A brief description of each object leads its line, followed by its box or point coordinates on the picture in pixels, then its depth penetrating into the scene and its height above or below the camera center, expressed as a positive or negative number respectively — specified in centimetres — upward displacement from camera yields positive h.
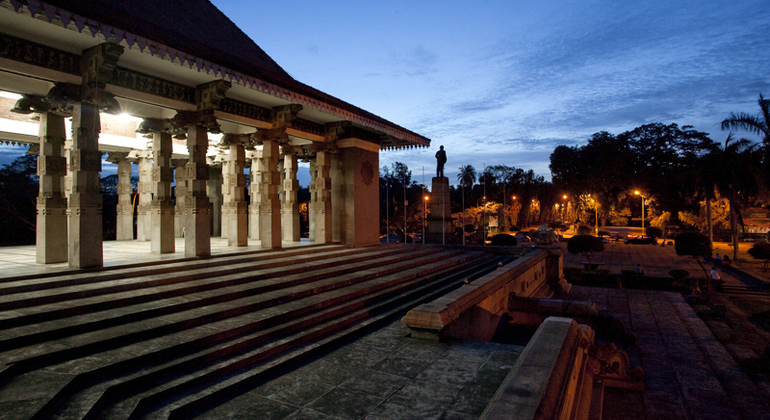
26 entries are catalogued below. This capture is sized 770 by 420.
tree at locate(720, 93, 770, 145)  2388 +536
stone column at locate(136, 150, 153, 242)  1270 +96
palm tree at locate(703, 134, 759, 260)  2541 +235
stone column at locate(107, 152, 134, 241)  1359 +57
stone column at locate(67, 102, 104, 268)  650 +34
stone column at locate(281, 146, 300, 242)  1296 +36
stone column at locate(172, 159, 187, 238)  1249 +66
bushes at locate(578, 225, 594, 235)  4344 -213
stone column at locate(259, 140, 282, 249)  1064 +35
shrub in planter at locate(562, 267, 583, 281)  1877 -302
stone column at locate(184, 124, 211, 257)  848 +30
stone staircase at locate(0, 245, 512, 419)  333 -140
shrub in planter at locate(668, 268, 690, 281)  1739 -286
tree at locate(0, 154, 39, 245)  1664 +73
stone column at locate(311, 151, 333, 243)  1288 +34
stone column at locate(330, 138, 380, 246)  1327 +61
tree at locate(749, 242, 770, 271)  2109 -234
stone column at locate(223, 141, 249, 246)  1179 +40
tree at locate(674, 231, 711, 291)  1867 -169
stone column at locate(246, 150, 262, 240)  1350 +58
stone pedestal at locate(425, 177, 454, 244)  1932 -18
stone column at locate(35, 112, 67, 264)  702 +34
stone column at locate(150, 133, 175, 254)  899 +29
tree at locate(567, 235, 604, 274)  2103 -185
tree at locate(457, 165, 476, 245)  6978 +671
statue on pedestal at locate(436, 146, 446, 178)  2030 +261
